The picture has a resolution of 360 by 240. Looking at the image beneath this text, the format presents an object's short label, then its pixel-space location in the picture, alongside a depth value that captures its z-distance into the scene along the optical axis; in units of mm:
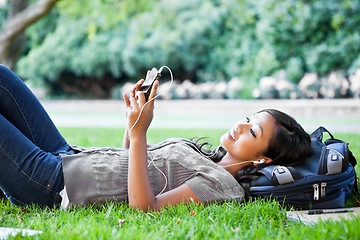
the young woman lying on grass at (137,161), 2574
